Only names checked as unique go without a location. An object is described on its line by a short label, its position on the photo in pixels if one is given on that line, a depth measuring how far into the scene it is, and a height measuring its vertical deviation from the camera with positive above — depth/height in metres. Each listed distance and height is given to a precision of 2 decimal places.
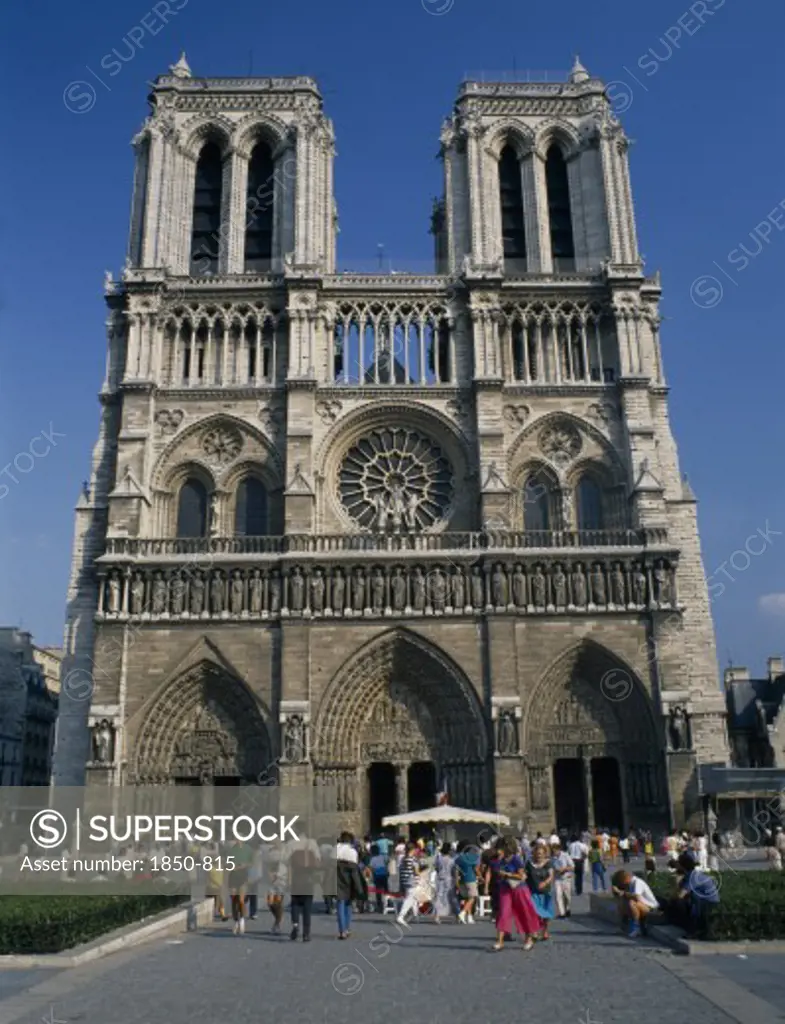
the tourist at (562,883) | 17.50 -0.74
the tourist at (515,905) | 13.33 -0.84
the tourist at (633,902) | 14.59 -0.90
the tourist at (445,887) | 17.64 -0.76
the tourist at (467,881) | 17.02 -0.65
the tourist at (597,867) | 21.16 -0.59
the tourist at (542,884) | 14.27 -0.61
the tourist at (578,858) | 21.42 -0.39
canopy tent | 23.52 +0.57
